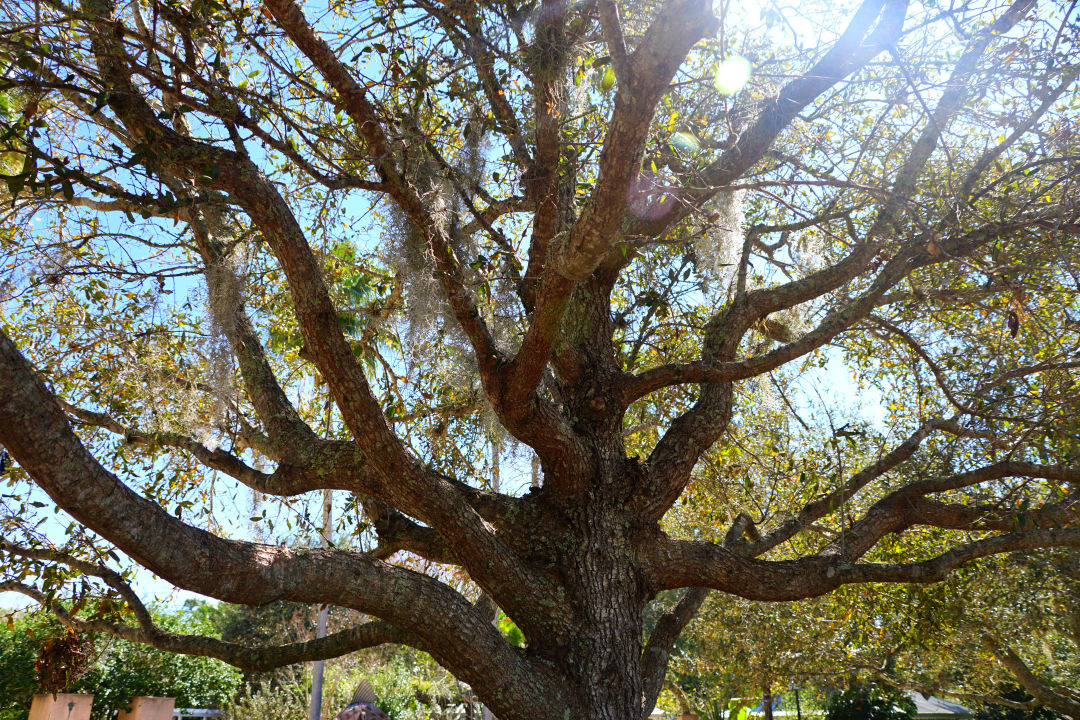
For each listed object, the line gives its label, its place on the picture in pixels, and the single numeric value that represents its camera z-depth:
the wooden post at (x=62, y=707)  7.10
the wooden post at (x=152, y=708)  8.30
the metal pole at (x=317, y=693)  12.02
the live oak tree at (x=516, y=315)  3.62
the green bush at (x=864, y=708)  16.70
